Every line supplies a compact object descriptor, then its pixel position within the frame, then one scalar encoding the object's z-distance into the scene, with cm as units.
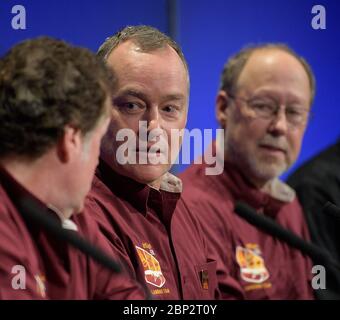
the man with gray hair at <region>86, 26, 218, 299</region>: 341
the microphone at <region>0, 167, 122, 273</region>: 313
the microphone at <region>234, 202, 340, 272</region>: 328
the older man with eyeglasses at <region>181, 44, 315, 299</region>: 369
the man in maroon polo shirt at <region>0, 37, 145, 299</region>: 319
